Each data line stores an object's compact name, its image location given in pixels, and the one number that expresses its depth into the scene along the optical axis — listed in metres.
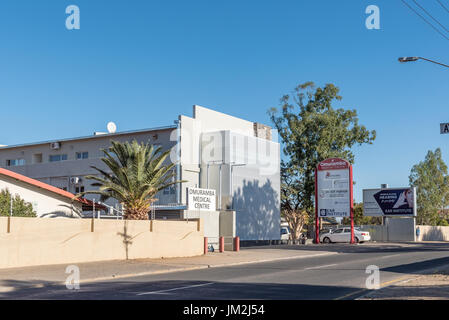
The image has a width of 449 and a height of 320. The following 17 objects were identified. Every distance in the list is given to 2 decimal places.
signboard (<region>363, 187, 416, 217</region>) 52.22
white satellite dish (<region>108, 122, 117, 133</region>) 44.58
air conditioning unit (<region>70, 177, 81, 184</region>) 41.72
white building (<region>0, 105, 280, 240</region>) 40.22
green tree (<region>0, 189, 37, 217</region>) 25.75
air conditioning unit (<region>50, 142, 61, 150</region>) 47.22
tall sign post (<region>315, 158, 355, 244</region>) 45.00
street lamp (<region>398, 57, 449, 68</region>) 18.09
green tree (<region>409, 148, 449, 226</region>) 71.25
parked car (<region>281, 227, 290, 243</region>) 52.65
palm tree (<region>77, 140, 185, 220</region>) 27.67
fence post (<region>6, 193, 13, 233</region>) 20.58
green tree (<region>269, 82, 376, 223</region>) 52.28
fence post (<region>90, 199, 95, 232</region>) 24.06
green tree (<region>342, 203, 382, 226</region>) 74.31
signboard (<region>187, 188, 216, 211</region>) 30.56
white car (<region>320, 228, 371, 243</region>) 47.12
